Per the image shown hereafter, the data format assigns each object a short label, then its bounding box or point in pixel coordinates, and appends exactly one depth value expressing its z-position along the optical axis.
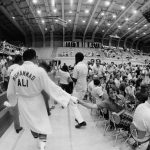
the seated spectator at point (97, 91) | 5.02
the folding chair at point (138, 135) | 2.69
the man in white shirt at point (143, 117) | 2.58
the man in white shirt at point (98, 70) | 8.96
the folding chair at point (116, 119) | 3.34
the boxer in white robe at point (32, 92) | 2.39
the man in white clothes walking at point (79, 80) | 4.31
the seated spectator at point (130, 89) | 6.22
